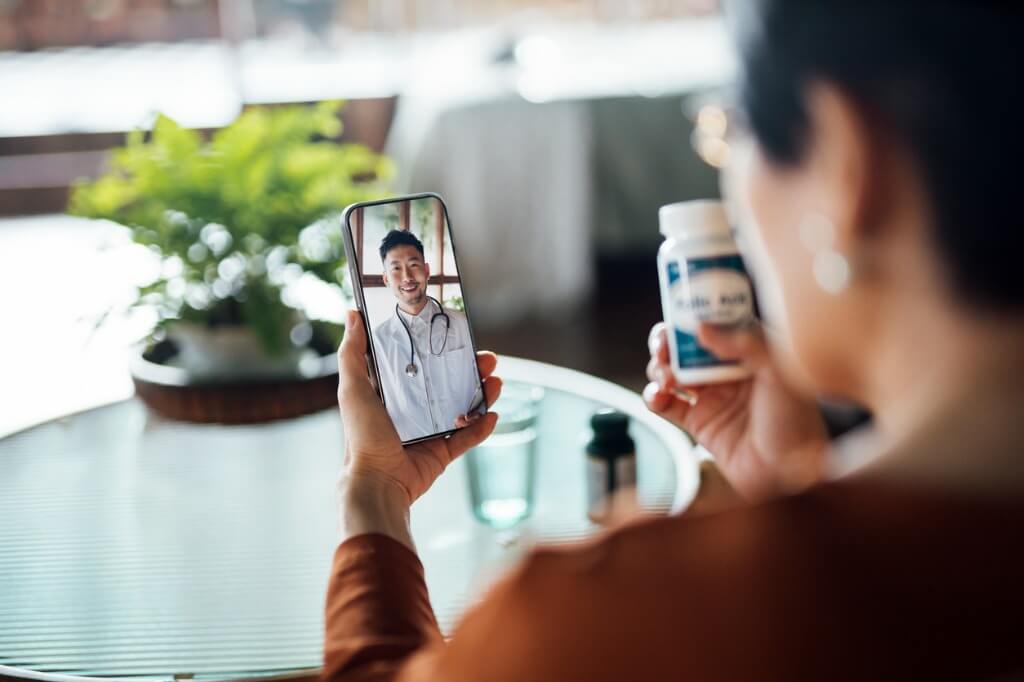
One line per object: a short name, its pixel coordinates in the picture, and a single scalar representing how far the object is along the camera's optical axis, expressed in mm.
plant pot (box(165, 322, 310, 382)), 1283
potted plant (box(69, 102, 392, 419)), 1277
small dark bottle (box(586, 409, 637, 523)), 1054
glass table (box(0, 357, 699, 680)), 875
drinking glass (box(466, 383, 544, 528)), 1074
